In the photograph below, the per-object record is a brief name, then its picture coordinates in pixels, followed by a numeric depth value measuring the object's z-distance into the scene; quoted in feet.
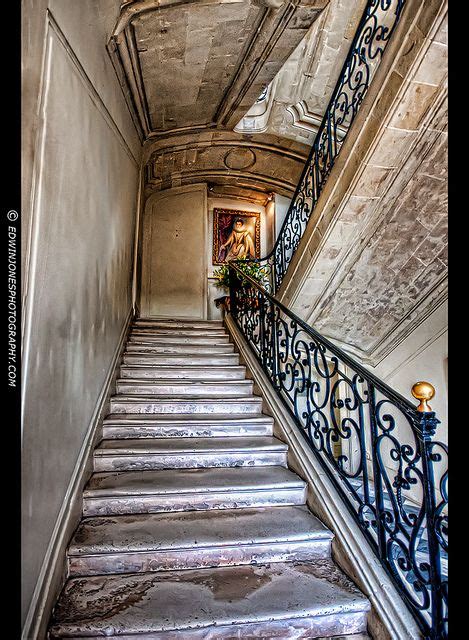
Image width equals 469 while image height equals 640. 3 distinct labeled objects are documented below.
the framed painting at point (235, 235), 25.50
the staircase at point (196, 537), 4.92
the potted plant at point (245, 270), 22.56
